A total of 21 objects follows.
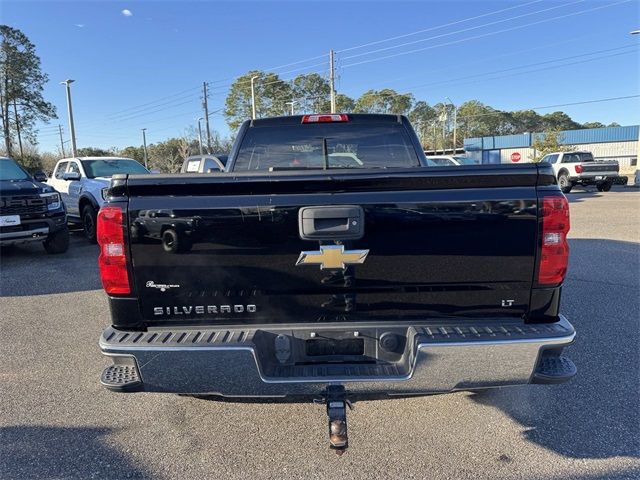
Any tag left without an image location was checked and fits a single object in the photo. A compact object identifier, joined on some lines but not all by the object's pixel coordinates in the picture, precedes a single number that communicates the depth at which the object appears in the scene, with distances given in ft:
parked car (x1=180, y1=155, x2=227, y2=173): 30.92
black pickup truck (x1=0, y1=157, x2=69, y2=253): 24.95
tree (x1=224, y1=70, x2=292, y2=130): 187.42
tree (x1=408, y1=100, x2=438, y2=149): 272.72
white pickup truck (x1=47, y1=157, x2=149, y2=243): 32.48
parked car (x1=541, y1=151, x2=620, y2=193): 67.62
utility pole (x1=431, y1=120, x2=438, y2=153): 260.64
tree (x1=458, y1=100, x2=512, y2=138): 284.20
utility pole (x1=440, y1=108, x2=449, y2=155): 239.87
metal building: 182.26
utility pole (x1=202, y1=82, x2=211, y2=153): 178.93
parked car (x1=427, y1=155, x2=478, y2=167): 57.42
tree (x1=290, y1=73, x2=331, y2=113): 206.72
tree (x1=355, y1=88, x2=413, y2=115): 231.75
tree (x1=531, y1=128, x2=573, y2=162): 135.64
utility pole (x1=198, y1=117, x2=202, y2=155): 169.58
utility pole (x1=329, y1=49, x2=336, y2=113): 121.52
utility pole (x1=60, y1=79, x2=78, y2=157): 86.22
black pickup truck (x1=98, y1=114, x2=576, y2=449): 6.99
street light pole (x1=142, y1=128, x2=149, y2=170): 202.16
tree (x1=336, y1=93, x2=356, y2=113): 224.12
